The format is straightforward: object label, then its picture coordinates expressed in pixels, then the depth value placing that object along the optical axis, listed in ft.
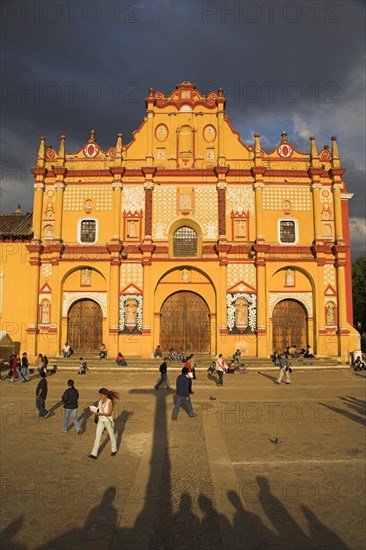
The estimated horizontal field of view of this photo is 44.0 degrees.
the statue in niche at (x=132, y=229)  97.71
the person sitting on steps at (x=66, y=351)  90.79
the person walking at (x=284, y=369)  67.80
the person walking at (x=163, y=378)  61.05
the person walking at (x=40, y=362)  62.11
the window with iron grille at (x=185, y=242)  97.50
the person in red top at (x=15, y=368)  70.28
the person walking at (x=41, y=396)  42.45
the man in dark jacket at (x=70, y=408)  37.77
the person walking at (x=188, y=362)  58.45
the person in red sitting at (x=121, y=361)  83.87
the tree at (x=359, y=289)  170.71
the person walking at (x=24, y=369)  69.80
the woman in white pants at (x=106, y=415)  31.55
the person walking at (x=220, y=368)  66.18
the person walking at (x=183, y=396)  42.47
